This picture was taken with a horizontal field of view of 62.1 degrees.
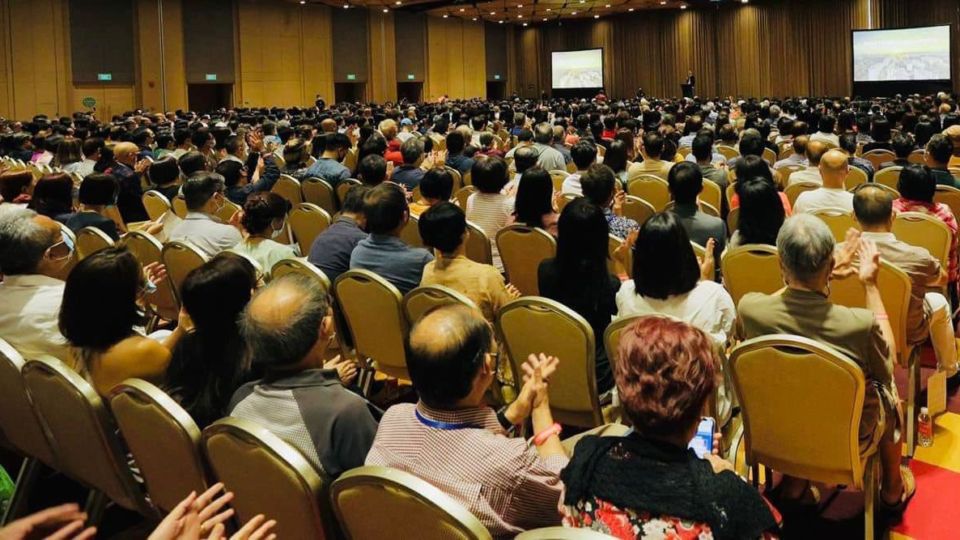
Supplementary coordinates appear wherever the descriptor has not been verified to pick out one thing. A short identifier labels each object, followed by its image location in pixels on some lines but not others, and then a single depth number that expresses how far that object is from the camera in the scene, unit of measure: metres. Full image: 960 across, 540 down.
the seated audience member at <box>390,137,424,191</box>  7.61
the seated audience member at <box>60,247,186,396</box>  2.83
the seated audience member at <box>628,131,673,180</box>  7.64
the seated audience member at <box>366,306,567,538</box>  1.93
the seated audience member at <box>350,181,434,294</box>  4.27
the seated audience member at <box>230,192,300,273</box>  4.51
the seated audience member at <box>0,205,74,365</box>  3.31
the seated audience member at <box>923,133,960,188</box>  6.40
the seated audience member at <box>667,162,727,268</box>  5.09
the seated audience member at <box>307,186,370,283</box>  4.71
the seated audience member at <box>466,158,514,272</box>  5.87
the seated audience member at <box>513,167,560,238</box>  4.83
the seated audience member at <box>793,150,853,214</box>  5.45
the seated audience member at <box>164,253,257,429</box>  2.71
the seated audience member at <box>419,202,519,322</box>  3.83
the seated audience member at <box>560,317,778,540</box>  1.62
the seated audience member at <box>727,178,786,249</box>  4.27
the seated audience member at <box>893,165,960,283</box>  4.84
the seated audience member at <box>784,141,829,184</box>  6.80
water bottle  3.87
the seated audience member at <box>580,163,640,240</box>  5.01
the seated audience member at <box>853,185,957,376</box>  3.87
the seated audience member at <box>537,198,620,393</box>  3.57
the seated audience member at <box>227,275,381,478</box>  2.29
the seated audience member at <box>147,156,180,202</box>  7.21
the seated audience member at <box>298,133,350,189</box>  7.95
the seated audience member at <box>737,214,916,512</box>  2.78
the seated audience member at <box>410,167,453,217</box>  5.61
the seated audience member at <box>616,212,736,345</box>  3.18
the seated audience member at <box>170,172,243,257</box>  5.10
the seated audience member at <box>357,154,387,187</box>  6.45
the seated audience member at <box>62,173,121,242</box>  5.48
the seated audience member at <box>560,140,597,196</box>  6.74
